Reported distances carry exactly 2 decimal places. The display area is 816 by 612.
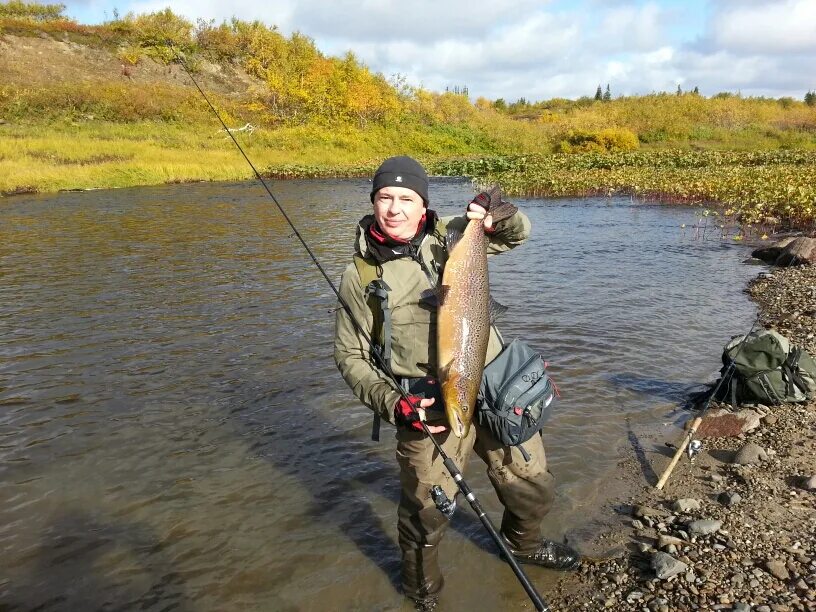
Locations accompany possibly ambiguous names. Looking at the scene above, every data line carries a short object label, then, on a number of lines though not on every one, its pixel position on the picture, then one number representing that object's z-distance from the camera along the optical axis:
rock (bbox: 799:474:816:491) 4.14
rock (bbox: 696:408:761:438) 5.29
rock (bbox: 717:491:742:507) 4.16
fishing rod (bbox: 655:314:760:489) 4.62
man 3.04
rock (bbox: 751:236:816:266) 11.88
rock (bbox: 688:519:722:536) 3.81
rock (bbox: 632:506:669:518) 4.24
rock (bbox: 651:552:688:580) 3.43
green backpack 5.50
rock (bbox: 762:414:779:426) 5.29
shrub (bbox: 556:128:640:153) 50.56
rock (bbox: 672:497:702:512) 4.19
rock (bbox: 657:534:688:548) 3.76
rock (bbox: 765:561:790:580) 3.31
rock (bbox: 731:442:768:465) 4.70
